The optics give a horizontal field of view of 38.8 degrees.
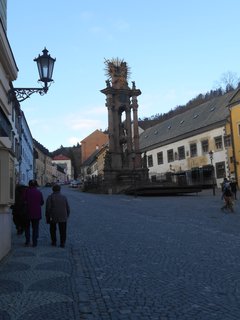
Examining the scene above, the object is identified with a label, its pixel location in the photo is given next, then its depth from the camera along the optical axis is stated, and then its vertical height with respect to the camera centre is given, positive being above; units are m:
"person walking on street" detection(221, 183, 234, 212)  16.58 -0.61
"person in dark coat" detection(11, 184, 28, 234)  9.79 -0.31
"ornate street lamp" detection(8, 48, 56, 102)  8.70 +3.14
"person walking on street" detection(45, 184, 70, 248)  8.78 -0.47
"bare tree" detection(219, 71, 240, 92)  54.78 +15.83
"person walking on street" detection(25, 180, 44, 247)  8.77 -0.33
